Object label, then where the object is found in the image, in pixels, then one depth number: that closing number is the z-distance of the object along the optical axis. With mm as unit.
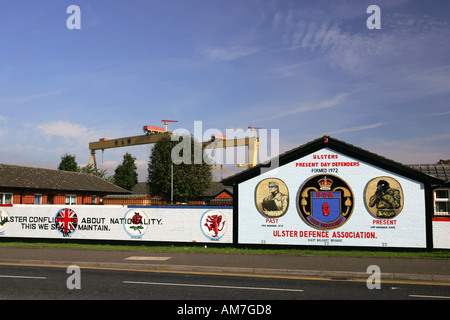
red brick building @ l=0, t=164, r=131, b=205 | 36103
